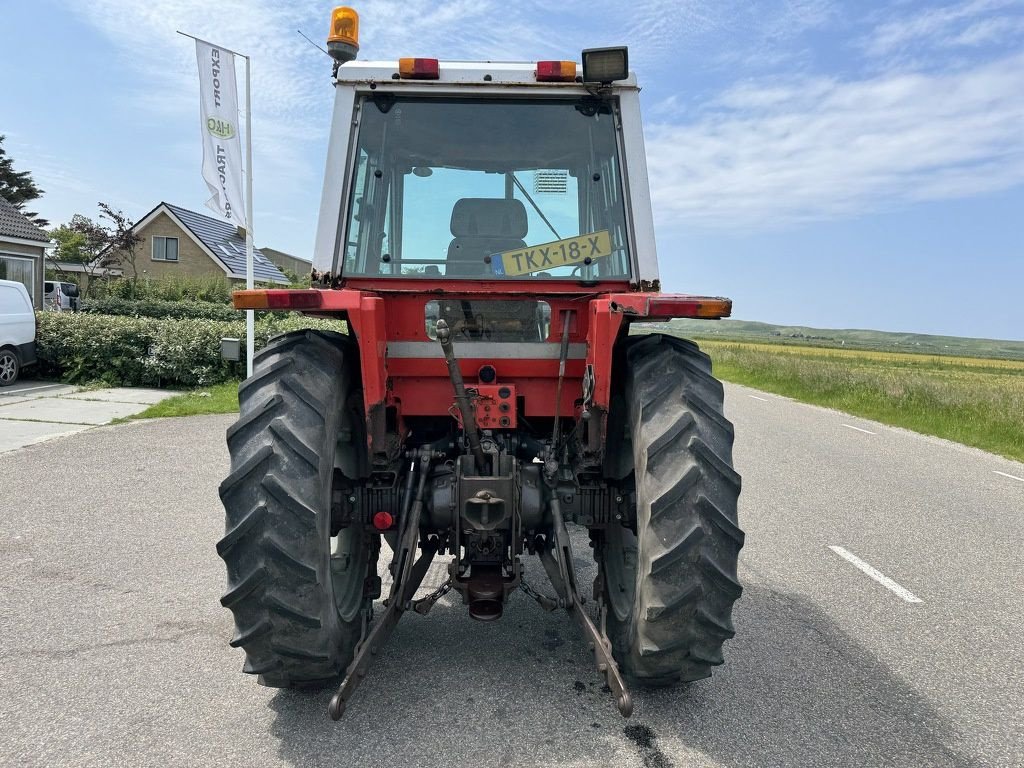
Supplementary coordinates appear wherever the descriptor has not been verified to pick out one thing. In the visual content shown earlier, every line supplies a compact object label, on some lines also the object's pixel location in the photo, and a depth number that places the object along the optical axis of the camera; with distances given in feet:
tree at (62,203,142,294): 110.01
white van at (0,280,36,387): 43.37
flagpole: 37.42
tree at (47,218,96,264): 144.56
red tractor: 8.84
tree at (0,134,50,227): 147.74
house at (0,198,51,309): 73.51
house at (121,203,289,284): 123.03
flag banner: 36.27
